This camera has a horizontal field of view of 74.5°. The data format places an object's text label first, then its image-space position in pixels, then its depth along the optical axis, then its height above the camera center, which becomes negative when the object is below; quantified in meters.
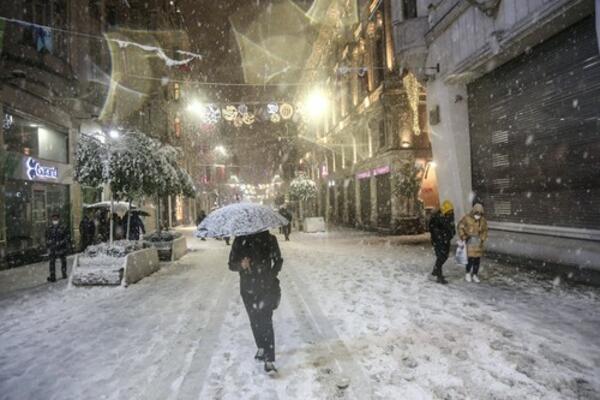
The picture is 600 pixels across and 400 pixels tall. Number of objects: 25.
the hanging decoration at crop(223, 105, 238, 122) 23.67 +5.94
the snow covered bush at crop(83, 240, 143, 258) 10.30 -0.89
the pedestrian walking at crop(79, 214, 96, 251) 15.27 -0.45
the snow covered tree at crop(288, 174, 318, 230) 29.47 +1.41
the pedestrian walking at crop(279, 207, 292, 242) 21.39 -0.39
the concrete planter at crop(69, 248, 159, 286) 9.82 -1.38
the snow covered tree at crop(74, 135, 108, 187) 10.77 +1.55
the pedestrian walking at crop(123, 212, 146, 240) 16.70 -0.40
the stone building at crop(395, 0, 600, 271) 8.92 +2.43
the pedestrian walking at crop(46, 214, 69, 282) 10.85 -0.60
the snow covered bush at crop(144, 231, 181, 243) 14.70 -0.84
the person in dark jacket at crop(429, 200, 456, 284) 9.12 -0.73
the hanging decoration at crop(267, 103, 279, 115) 23.83 +6.16
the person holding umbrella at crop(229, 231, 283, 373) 4.67 -0.88
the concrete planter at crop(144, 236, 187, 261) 14.41 -1.30
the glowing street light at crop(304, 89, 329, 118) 38.78 +10.52
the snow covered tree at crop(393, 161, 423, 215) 22.09 +1.11
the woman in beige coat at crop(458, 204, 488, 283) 8.69 -0.66
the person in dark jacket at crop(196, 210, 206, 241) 22.61 -0.18
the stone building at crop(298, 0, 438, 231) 22.89 +5.74
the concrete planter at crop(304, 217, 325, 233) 26.36 -1.12
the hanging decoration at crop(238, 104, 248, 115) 23.59 +6.14
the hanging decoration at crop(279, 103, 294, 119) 24.17 +6.06
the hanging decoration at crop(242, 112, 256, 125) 24.00 +5.66
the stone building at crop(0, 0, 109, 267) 13.65 +4.23
